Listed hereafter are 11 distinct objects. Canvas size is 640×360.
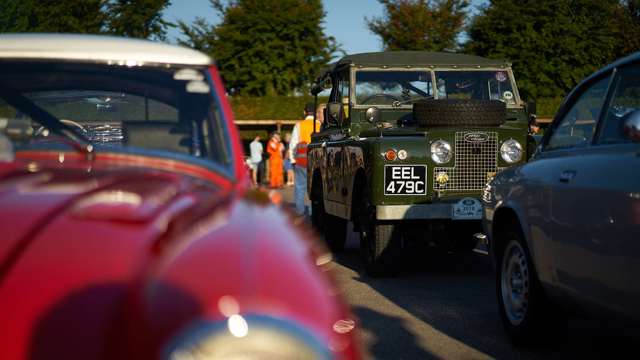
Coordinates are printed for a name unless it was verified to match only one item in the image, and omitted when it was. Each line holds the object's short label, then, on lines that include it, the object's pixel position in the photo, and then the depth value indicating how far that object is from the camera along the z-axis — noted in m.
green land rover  9.01
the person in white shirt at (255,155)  28.81
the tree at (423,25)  52.25
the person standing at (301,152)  14.73
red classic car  1.91
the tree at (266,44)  54.53
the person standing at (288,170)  27.30
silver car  4.50
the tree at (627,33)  50.38
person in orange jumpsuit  24.30
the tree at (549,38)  47.88
